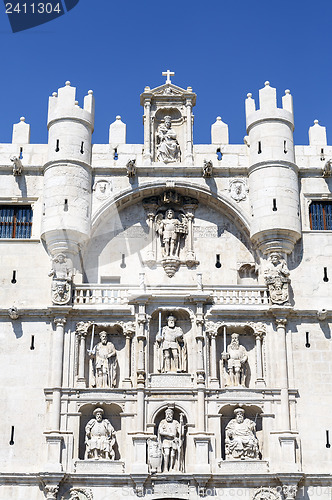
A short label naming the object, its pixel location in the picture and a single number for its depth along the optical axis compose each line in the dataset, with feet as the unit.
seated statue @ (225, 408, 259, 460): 97.14
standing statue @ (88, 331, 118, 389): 100.12
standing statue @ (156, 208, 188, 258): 107.86
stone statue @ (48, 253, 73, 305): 101.93
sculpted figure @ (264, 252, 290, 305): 102.63
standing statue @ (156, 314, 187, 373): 100.58
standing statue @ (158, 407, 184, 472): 96.63
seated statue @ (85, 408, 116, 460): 96.94
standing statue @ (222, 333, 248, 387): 100.68
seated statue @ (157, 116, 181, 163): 111.34
